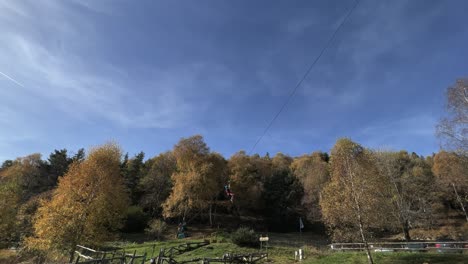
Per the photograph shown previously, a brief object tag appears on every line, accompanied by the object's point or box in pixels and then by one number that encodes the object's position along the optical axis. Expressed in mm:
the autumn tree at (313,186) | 48834
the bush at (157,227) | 37656
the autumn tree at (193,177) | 42406
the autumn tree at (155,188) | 53094
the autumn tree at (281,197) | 54156
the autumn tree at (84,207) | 26547
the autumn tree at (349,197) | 19844
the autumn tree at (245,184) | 52938
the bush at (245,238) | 29531
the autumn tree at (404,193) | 31859
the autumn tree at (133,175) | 57250
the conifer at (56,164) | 61362
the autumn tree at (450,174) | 22081
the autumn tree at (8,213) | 35781
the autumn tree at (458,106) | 19328
